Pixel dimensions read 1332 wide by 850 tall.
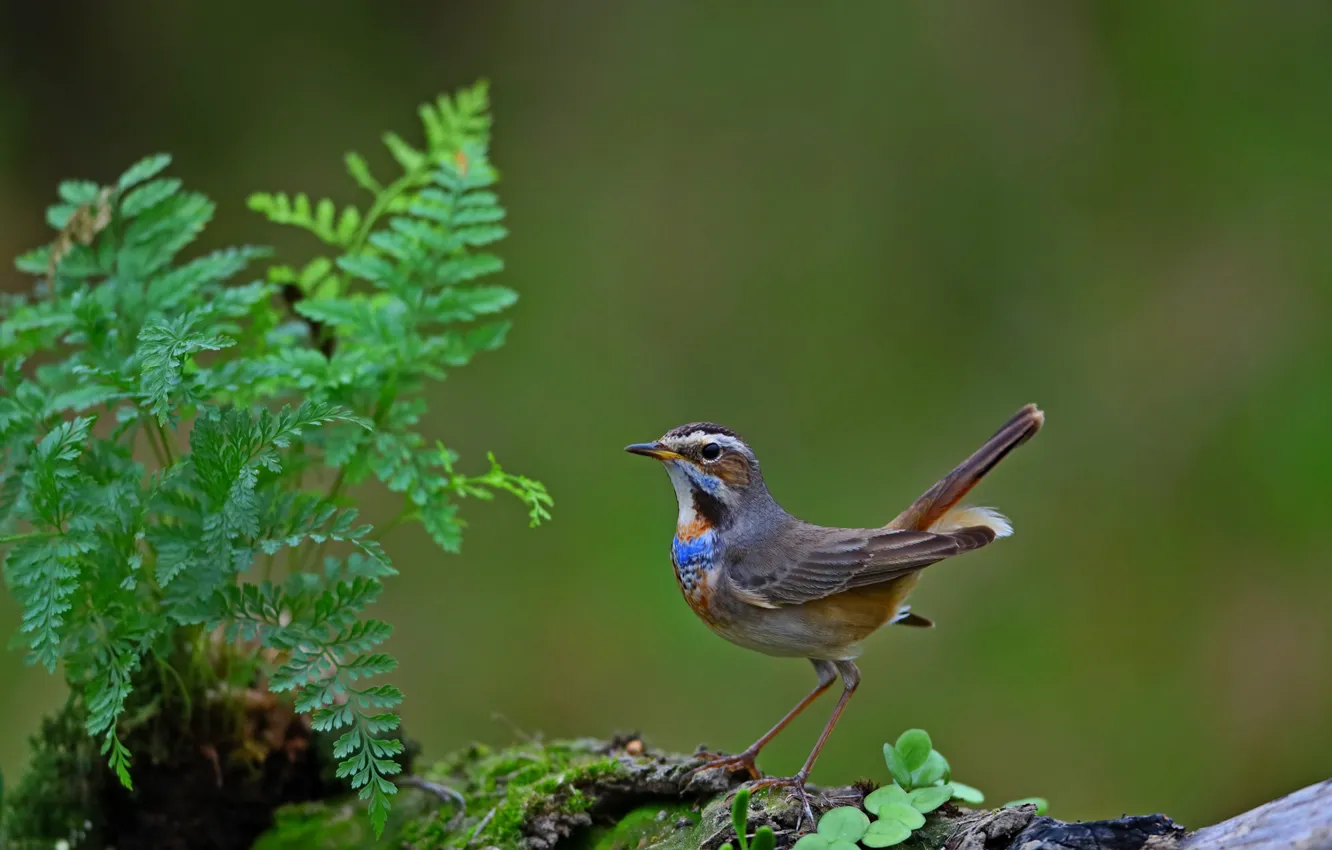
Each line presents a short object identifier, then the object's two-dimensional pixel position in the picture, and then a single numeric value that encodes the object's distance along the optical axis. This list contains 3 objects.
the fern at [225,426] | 6.16
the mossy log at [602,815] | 6.13
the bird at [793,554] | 7.61
